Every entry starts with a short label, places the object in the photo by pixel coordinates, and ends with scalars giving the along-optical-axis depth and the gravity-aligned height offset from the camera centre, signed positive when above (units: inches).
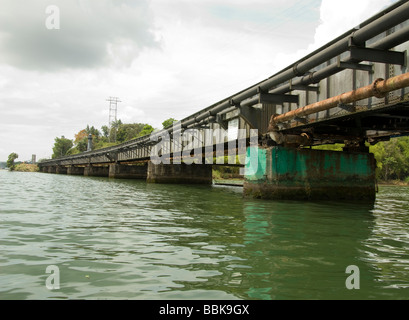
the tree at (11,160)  6720.5 +130.3
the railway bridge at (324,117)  471.5 +110.0
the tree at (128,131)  6122.1 +693.5
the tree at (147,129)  4758.6 +569.4
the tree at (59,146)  7864.2 +501.1
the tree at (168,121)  4226.1 +608.3
